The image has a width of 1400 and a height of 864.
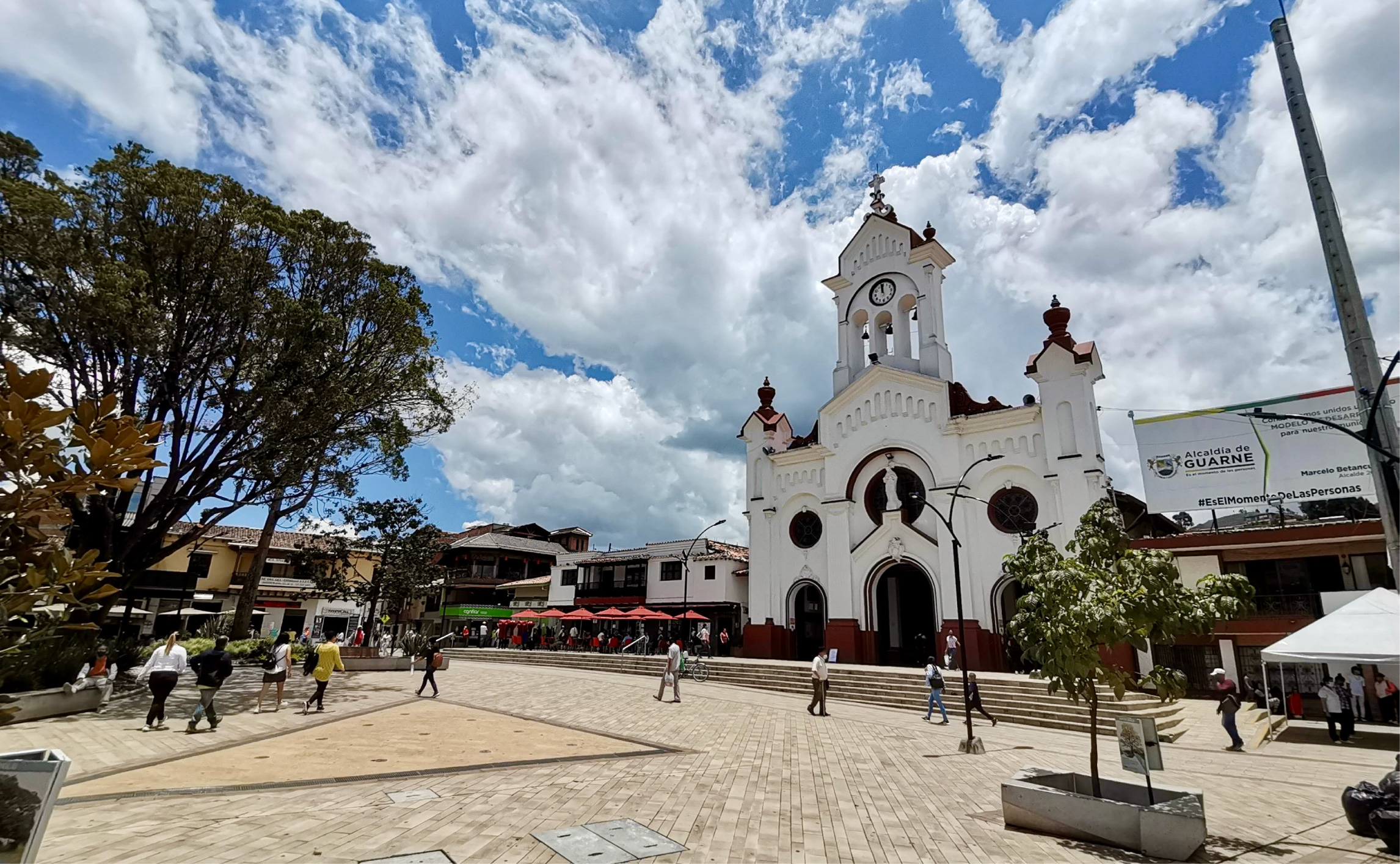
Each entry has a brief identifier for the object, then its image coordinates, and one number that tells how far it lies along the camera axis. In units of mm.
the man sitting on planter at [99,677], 13758
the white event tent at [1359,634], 8188
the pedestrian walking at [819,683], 17500
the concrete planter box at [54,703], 12312
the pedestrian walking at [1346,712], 15281
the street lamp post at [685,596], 31141
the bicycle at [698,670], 26094
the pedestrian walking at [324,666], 14328
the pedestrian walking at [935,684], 17203
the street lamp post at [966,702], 12688
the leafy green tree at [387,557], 29984
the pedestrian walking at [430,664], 18062
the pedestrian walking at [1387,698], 17531
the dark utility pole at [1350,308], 7016
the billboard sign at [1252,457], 22703
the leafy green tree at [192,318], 14625
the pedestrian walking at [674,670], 18781
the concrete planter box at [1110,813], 6414
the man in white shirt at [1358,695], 17453
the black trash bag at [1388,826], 6574
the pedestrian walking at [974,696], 14586
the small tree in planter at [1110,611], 7215
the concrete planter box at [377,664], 24781
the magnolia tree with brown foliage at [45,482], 3166
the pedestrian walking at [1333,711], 15219
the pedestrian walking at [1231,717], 14062
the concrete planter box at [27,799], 3547
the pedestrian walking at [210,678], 11469
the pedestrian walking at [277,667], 13992
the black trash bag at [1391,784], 6898
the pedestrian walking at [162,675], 11633
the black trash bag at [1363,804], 7047
